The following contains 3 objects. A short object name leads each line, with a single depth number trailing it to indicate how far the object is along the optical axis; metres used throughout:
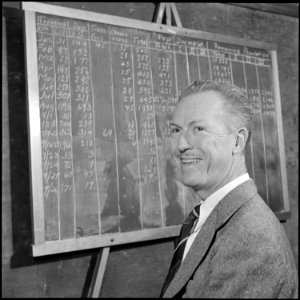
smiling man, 0.88
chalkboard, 1.99
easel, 2.12
